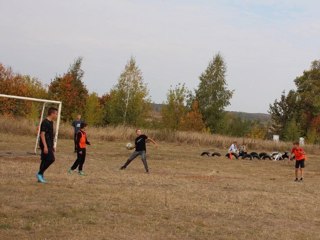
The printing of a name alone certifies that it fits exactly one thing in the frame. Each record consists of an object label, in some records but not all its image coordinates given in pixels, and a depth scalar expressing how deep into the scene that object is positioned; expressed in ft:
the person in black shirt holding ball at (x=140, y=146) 59.88
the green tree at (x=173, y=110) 177.78
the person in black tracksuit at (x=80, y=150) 50.29
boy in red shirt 62.64
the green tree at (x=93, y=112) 171.32
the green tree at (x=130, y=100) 171.32
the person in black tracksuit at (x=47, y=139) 38.58
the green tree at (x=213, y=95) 189.67
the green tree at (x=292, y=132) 177.17
